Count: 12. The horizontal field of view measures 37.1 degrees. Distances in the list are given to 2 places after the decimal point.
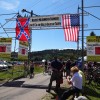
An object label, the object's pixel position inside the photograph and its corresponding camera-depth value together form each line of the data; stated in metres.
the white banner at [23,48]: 11.86
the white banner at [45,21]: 10.08
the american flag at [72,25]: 9.92
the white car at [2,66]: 19.98
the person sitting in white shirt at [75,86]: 5.43
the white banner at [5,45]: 11.12
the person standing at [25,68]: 12.82
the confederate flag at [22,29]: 10.71
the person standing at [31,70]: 12.48
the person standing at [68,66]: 11.16
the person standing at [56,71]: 7.47
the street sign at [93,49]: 8.86
